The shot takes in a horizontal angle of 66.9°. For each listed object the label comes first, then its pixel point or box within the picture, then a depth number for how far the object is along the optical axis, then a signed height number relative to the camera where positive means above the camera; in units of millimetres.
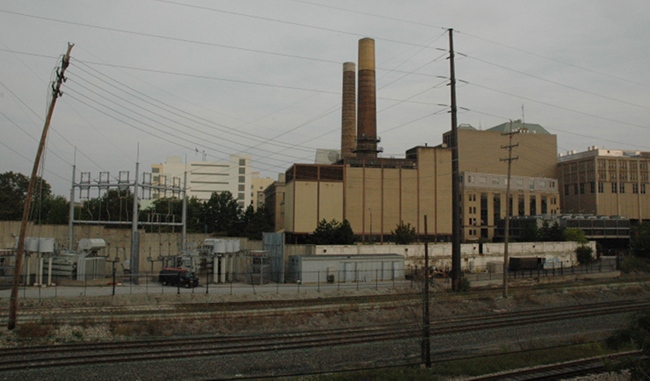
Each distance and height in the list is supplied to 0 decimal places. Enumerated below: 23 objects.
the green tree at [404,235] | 64812 -113
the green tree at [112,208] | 74288 +3897
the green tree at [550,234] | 69500 +138
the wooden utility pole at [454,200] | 32844 +2290
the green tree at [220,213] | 93500 +3847
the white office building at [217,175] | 146500 +17301
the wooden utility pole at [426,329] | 16797 -3263
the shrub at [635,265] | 52250 -3242
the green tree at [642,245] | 58938 -1144
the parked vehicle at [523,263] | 53581 -3110
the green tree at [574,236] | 68688 -132
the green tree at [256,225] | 80812 +1377
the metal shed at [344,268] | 41281 -2965
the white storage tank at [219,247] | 41031 -1156
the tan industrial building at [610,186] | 111688 +11349
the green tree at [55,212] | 82188 +3490
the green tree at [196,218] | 93688 +2905
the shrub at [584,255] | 64562 -2595
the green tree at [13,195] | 75062 +6059
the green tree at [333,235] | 59875 -156
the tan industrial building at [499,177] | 104125 +12826
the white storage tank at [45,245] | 35094 -914
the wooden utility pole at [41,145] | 22562 +4041
